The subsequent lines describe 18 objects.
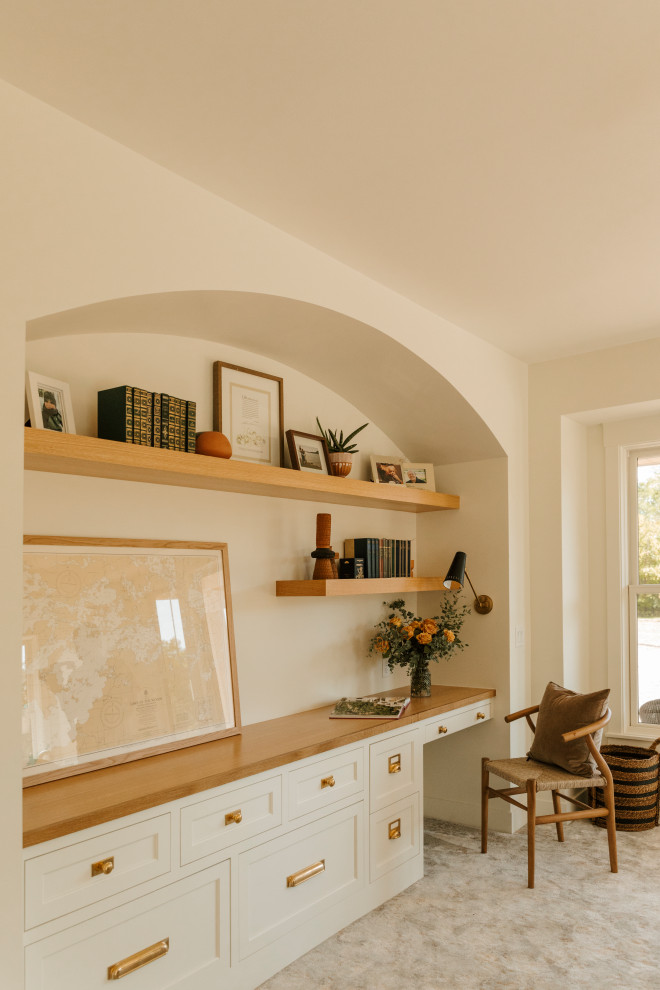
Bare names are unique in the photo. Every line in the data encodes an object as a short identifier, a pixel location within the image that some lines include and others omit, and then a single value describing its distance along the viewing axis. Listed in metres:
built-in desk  1.96
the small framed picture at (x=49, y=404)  2.31
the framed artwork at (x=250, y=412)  3.18
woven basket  3.93
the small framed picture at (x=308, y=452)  3.42
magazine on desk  3.33
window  4.46
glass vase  3.91
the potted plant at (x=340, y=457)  3.59
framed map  2.36
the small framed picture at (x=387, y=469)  3.99
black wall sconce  3.98
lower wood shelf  3.30
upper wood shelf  2.22
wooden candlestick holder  3.48
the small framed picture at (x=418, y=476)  4.21
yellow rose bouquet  3.85
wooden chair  3.33
